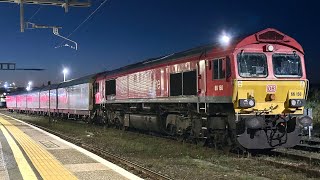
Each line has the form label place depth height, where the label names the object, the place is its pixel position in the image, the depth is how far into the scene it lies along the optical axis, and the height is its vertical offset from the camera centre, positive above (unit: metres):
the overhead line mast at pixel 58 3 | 14.73 +3.35
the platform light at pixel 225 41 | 13.54 +1.88
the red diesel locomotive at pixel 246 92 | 12.62 +0.27
